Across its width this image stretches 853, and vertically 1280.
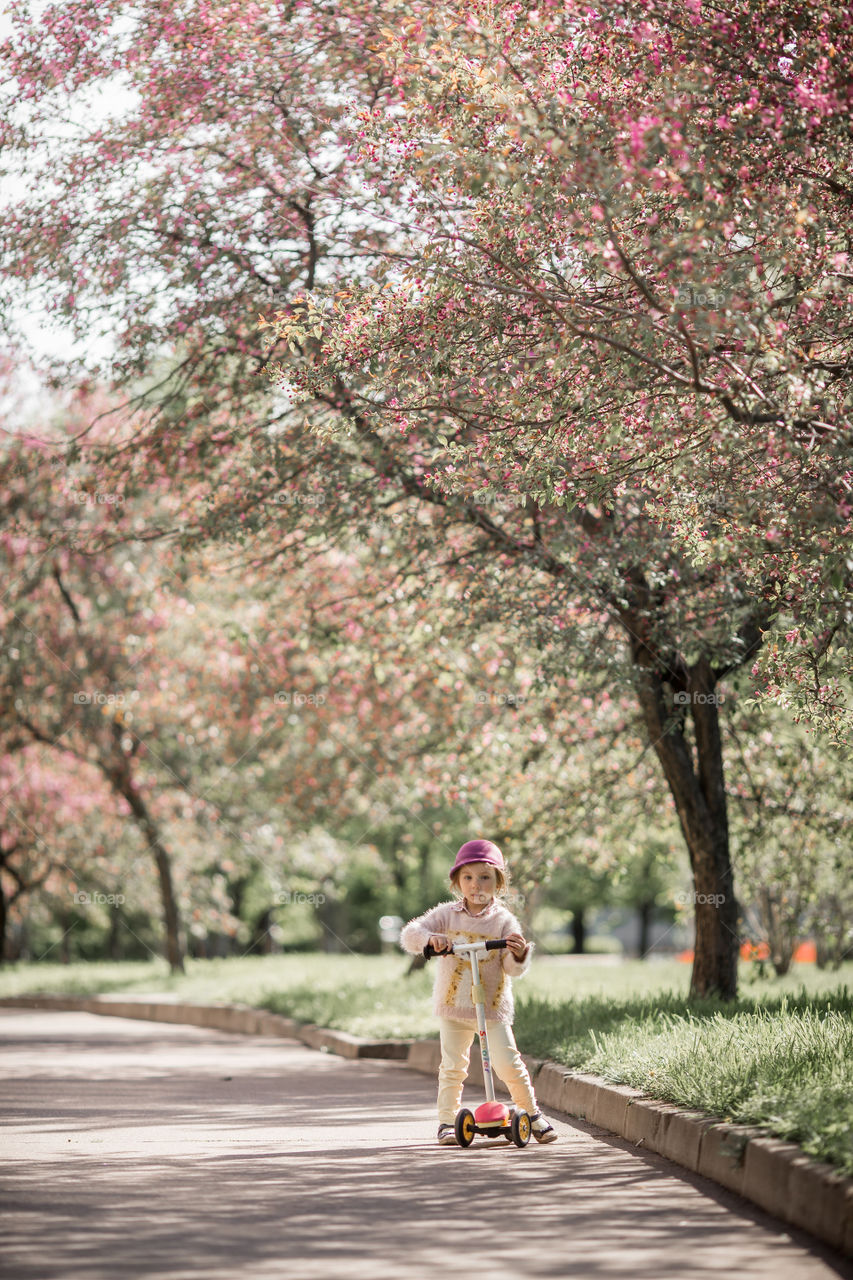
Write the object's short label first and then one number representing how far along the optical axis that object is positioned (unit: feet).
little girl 51.19
